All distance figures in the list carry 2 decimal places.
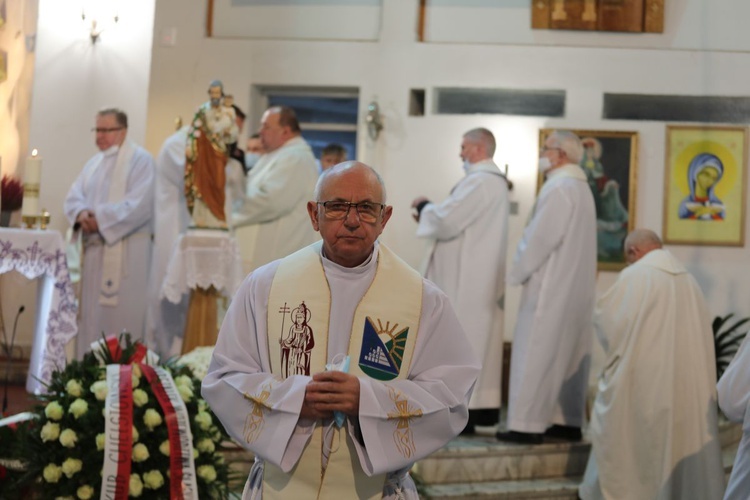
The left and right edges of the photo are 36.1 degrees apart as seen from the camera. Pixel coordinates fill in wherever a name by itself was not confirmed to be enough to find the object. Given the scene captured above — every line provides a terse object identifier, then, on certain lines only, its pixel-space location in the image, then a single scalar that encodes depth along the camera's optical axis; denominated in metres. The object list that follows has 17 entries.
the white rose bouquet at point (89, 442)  5.37
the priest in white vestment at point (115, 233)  8.98
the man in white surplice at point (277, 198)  9.33
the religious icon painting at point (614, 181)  11.78
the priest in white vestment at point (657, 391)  7.28
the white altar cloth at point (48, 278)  7.24
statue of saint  8.23
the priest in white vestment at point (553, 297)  8.30
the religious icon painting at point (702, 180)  11.70
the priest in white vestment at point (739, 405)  5.15
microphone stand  6.65
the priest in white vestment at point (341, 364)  3.63
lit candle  7.31
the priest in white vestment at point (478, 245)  8.56
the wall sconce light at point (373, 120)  11.88
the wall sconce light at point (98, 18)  10.40
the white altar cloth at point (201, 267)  8.14
